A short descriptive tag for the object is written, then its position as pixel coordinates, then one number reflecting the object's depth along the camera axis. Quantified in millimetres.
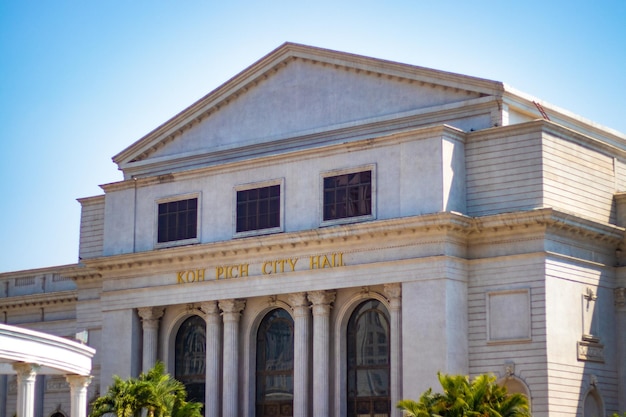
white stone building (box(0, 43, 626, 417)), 50812
